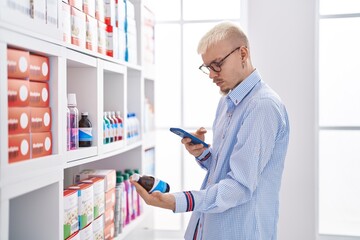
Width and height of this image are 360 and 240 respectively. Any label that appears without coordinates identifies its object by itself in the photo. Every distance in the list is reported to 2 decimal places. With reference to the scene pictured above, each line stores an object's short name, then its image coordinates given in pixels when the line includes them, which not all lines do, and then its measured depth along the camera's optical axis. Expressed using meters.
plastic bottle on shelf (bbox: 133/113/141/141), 3.26
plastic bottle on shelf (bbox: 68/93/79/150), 2.16
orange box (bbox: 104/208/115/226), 2.64
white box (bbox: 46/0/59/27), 1.78
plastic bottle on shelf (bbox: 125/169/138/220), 3.22
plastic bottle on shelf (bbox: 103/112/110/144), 2.61
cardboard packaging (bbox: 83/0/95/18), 2.36
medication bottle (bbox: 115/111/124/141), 2.86
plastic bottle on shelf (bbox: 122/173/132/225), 3.11
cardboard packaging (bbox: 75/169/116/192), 2.60
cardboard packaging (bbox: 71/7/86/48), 2.15
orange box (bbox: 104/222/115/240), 2.62
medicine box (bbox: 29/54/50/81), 1.68
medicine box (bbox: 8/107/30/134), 1.52
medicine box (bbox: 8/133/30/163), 1.52
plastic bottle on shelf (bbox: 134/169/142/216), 3.34
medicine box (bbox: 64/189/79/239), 2.04
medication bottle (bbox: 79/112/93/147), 2.35
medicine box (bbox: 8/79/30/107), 1.52
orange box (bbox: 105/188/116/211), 2.65
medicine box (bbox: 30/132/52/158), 1.68
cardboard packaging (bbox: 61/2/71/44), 2.03
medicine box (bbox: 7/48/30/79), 1.51
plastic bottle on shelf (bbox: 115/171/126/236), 2.86
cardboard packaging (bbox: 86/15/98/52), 2.35
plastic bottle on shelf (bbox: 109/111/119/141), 2.77
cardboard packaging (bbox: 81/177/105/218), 2.44
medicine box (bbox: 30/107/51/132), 1.68
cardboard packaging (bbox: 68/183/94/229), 2.22
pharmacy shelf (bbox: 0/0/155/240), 1.47
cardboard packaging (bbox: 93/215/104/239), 2.44
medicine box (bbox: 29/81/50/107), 1.68
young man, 2.04
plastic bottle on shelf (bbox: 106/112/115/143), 2.69
